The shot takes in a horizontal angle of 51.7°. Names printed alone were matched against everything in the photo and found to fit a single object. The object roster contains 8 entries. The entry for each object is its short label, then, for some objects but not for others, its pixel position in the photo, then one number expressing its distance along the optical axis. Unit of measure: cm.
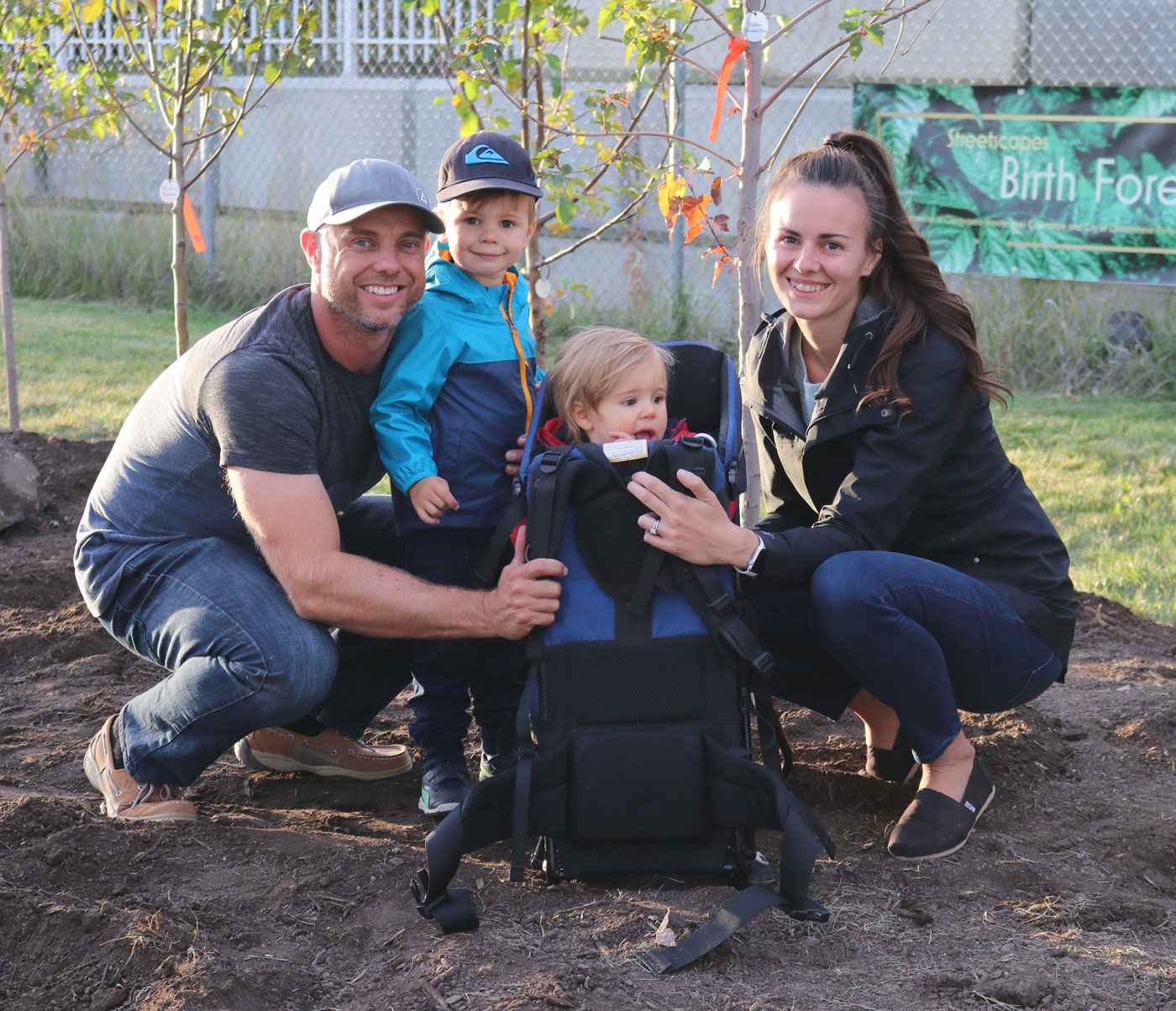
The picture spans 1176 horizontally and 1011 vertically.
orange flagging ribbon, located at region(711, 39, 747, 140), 366
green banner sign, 730
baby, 293
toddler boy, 300
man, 270
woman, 272
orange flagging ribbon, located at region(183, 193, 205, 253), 525
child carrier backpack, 249
